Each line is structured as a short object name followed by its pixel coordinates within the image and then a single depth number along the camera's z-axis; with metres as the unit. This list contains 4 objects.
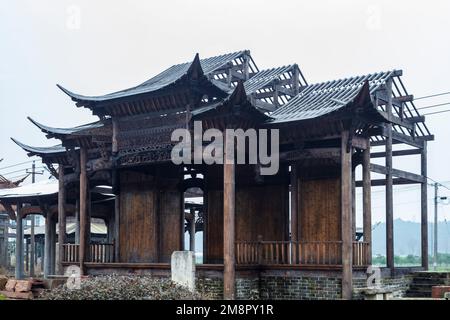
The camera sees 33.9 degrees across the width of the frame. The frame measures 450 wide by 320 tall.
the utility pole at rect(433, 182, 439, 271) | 42.48
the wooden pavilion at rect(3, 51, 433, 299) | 19.16
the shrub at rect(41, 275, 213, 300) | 12.58
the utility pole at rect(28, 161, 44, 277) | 36.53
